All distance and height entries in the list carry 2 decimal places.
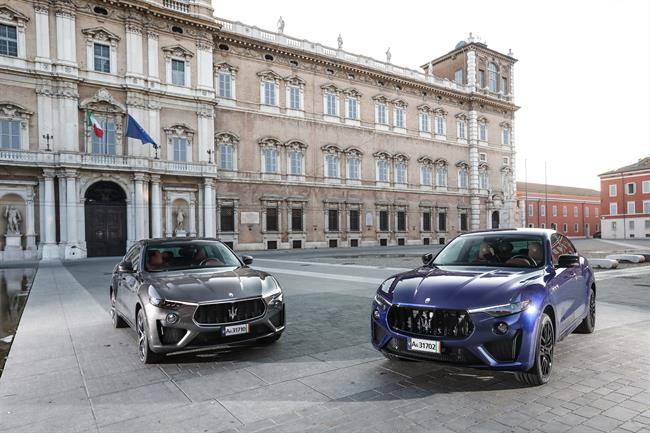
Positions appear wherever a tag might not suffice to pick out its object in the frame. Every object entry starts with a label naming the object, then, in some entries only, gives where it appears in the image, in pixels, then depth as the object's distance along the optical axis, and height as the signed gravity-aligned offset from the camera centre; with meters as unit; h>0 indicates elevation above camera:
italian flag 24.97 +5.80
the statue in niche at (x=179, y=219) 29.33 +0.02
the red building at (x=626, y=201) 59.34 +1.59
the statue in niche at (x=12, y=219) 23.95 +0.18
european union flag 25.33 +5.45
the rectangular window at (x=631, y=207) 60.33 +0.69
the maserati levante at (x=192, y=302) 4.81 -1.03
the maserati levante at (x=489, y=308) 3.84 -0.95
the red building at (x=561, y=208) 63.22 +0.75
